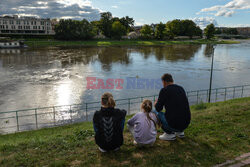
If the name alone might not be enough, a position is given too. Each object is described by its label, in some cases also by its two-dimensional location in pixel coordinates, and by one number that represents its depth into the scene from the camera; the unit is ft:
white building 376.89
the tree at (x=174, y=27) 443.98
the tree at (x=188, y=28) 475.11
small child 18.96
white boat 251.19
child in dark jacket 17.74
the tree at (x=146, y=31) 406.62
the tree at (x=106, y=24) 372.15
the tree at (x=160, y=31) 415.44
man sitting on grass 19.61
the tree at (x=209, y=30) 502.38
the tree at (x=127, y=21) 462.60
